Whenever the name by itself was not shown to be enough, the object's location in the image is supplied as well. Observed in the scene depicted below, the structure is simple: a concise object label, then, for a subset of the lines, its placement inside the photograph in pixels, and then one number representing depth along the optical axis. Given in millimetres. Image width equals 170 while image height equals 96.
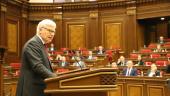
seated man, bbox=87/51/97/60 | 15595
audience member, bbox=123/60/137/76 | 11180
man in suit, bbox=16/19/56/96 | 3275
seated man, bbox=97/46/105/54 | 16614
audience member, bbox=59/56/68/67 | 14715
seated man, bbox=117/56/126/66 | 13619
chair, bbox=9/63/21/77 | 14007
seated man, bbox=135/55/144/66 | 13212
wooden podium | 3014
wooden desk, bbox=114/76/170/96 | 9202
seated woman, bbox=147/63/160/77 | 10586
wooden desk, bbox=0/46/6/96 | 6783
